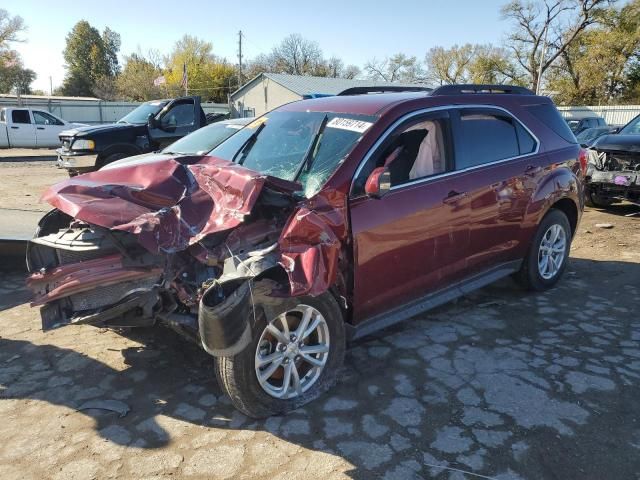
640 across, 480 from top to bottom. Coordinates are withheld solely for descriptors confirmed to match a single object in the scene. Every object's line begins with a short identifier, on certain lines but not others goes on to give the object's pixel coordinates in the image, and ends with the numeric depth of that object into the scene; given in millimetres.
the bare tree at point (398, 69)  74250
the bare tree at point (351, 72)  76875
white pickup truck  20891
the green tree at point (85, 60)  71625
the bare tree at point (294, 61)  72312
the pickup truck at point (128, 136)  10711
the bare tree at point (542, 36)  44812
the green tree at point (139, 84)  55625
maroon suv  2955
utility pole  58619
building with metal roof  41634
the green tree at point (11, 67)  55312
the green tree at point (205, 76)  64312
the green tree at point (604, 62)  43000
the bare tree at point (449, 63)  64369
